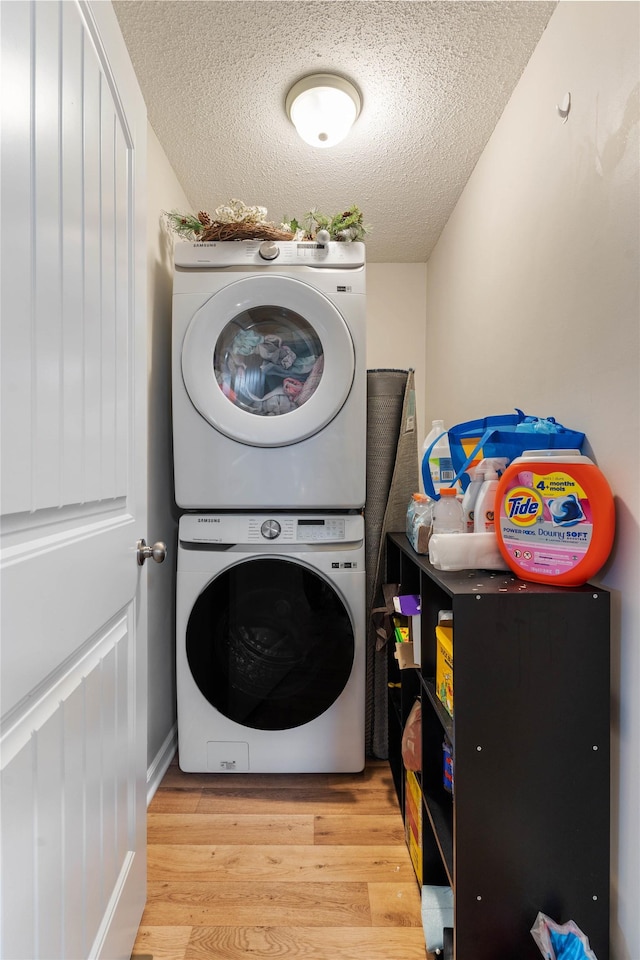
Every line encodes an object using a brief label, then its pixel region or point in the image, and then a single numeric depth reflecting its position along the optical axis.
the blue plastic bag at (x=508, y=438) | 1.13
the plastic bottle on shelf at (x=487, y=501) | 1.16
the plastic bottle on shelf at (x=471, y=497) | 1.22
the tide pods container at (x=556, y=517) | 0.96
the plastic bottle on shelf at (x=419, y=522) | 1.36
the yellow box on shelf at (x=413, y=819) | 1.29
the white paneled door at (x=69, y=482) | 0.60
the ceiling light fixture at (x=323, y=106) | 1.56
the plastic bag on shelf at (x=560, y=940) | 0.87
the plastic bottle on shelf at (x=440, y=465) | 1.54
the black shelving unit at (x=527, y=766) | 0.93
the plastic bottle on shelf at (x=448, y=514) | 1.24
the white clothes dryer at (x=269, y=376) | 1.69
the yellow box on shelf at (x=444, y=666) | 1.04
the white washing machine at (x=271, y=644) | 1.69
